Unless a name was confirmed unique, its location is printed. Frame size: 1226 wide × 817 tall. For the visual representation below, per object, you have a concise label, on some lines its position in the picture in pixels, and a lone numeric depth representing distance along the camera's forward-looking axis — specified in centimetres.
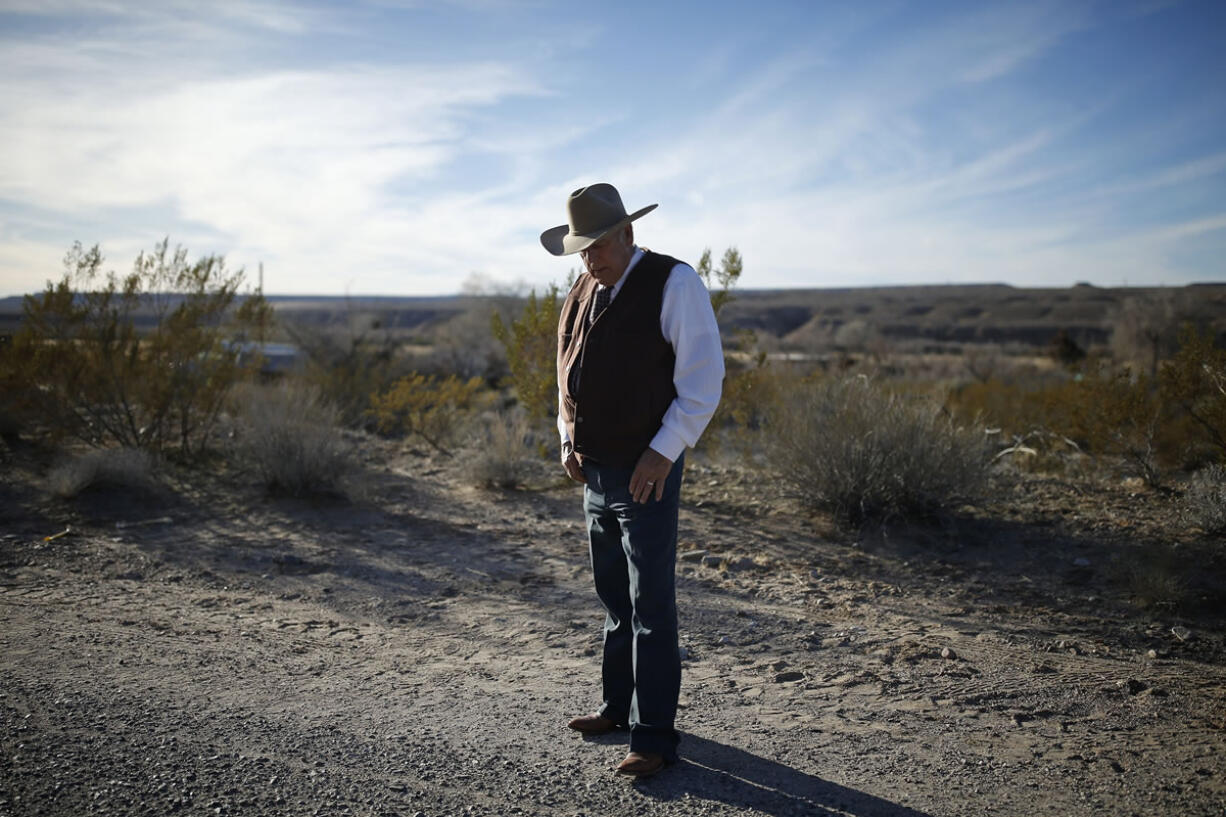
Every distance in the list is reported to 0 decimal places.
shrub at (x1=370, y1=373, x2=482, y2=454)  1178
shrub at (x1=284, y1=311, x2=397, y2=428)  1480
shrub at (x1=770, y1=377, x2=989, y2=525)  746
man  320
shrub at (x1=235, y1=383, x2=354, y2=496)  883
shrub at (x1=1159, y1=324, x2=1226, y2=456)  703
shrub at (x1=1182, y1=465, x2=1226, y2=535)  660
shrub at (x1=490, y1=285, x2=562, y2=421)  963
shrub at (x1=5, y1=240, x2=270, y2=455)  1003
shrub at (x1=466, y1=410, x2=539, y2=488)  952
